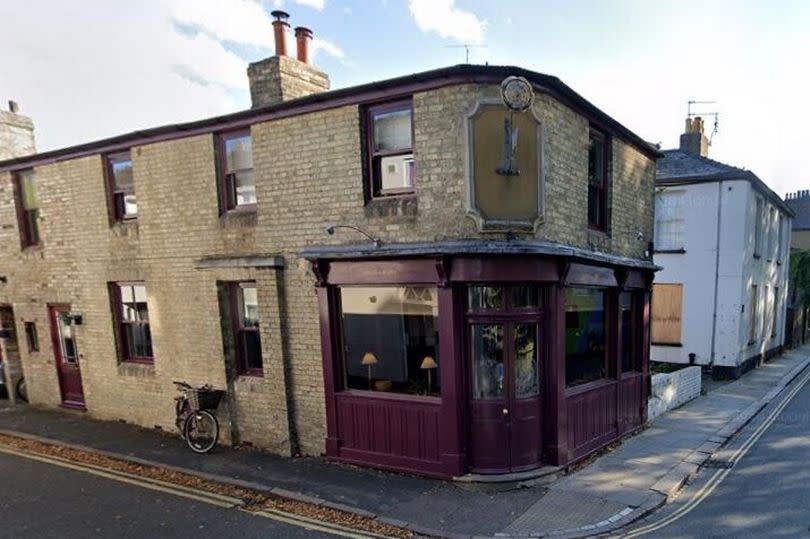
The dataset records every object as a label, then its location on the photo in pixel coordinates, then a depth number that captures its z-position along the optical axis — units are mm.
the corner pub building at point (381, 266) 6648
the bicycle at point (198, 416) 8523
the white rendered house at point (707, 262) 15289
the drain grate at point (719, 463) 7805
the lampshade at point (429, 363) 7047
